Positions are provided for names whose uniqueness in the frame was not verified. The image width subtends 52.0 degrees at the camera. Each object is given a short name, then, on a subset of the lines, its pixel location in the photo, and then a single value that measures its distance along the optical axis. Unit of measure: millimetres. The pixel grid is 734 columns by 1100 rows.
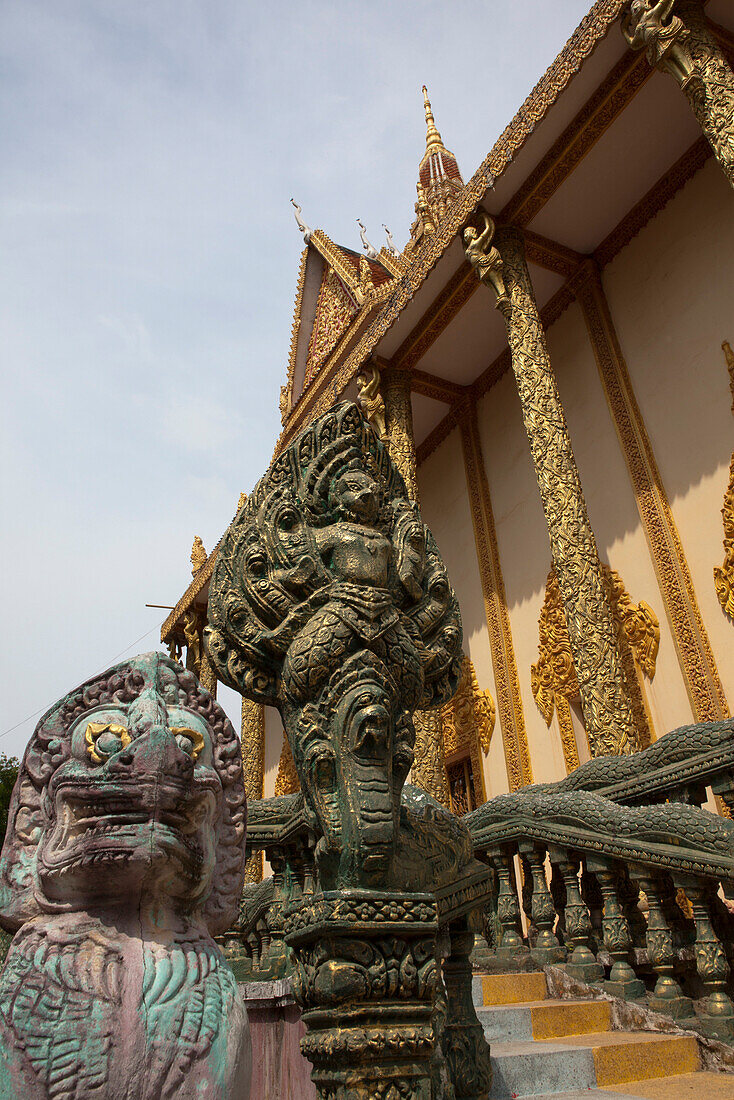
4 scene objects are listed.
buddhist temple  6023
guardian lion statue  984
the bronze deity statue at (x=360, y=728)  1428
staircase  2230
